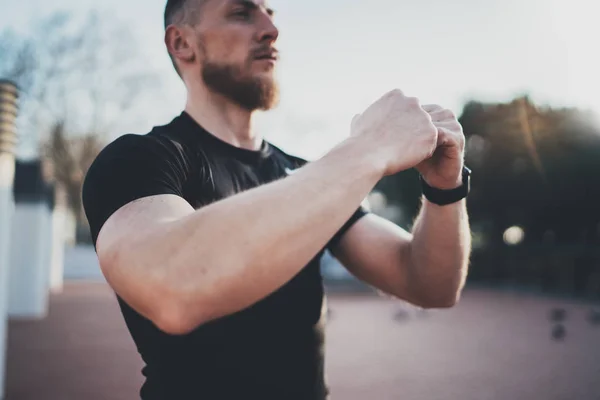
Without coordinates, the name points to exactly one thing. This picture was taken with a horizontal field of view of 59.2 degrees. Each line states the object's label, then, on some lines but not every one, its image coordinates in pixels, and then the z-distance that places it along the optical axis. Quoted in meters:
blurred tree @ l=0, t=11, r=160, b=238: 24.61
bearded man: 1.04
